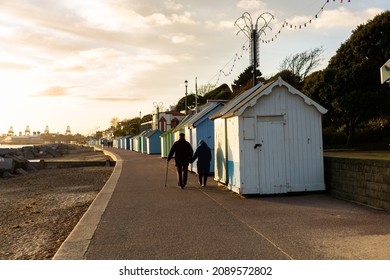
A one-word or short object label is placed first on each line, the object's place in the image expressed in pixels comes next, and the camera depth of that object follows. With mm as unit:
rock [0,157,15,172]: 27203
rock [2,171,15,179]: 26820
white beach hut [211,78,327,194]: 11203
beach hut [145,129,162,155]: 47428
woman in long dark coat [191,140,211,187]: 14453
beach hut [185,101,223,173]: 18547
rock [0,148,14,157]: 34541
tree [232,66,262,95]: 78762
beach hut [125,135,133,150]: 78688
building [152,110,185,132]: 84156
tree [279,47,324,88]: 56062
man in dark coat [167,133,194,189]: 13898
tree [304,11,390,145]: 33094
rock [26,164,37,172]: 31780
